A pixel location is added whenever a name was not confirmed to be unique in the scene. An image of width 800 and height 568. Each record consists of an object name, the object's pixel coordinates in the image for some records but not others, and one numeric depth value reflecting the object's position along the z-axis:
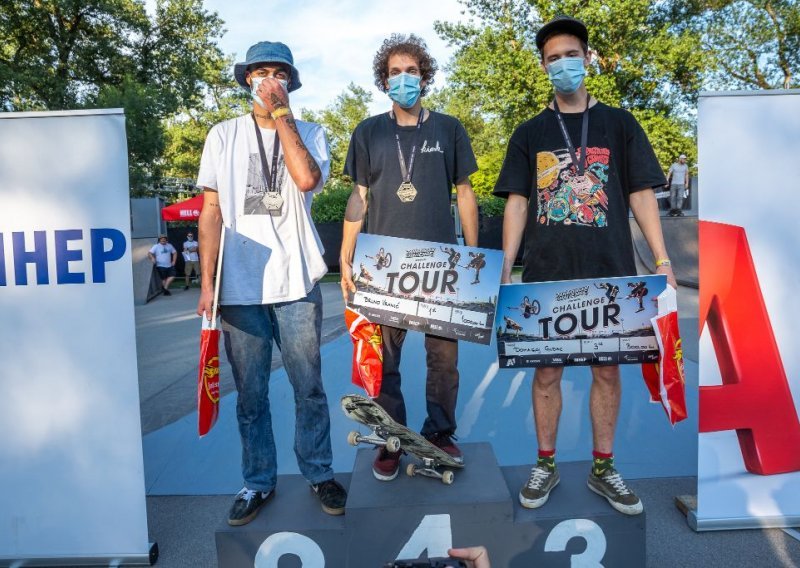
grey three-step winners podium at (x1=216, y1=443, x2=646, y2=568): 2.15
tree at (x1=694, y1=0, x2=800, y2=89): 20.19
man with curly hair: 2.43
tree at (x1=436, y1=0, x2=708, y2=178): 17.38
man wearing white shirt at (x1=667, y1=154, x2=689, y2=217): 12.98
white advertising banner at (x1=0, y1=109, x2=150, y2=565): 2.57
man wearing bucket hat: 2.27
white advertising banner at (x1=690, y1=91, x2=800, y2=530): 2.65
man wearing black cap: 2.31
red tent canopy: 16.77
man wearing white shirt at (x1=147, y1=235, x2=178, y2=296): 14.60
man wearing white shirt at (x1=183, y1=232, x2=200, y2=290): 16.61
